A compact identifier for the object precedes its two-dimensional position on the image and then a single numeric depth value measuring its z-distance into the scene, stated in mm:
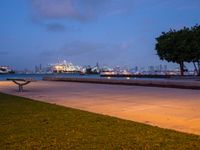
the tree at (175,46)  28354
